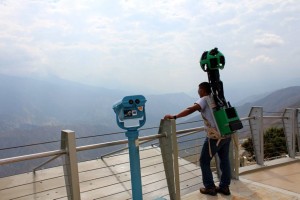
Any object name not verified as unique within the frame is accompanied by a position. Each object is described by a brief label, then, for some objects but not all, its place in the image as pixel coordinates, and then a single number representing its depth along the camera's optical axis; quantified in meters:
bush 20.78
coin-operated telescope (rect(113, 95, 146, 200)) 3.78
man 4.76
